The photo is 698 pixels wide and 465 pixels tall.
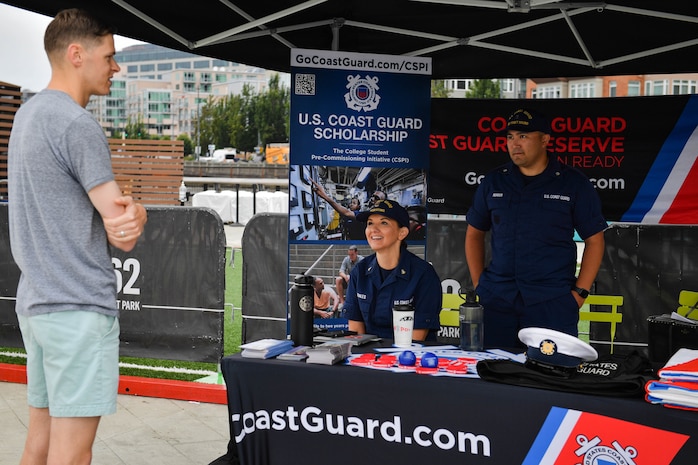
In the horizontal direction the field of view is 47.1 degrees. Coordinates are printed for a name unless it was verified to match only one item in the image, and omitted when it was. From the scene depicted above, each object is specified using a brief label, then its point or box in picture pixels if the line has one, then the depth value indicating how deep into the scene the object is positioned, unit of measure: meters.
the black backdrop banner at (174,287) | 6.54
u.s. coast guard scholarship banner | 5.21
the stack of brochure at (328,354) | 3.06
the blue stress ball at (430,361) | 2.95
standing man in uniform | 4.16
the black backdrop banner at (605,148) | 6.11
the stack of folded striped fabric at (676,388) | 2.51
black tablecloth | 2.61
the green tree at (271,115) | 89.19
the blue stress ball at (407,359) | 3.02
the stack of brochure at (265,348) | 3.17
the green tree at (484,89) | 59.03
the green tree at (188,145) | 111.88
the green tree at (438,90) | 61.72
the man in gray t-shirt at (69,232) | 2.32
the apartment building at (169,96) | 166.12
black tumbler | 3.25
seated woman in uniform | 3.93
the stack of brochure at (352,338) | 3.42
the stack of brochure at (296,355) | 3.14
